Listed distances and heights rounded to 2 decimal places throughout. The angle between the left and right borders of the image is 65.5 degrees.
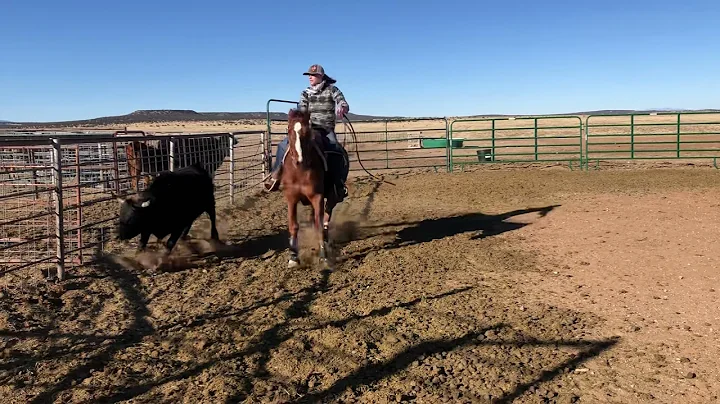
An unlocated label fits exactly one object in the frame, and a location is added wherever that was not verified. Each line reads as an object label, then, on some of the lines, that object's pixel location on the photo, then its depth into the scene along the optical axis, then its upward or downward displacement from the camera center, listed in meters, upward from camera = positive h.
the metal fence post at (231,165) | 11.27 -0.24
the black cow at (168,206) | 6.59 -0.64
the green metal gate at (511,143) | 18.28 +0.19
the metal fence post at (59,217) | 5.86 -0.66
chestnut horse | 6.28 -0.25
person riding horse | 7.04 +0.59
